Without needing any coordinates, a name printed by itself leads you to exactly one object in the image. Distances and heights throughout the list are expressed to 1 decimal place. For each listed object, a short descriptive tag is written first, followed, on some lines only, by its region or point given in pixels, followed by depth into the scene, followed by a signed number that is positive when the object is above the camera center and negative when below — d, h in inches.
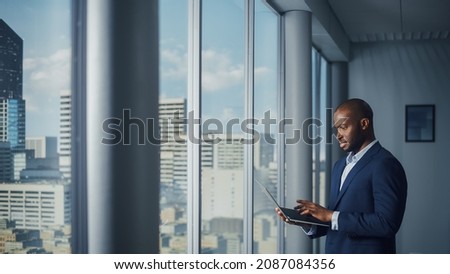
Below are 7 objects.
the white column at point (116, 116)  59.2 +2.2
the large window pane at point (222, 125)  104.6 +2.4
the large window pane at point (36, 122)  59.9 +1.7
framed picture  251.9 +6.5
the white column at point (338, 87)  248.5 +24.6
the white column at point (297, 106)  155.3 +9.2
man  75.5 -9.0
